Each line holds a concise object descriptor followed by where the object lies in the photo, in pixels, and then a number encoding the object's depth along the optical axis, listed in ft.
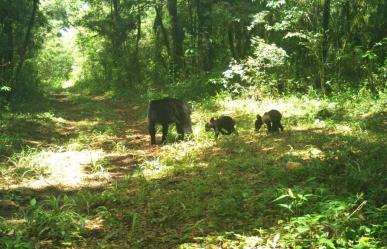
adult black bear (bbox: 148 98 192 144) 30.99
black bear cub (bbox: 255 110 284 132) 28.89
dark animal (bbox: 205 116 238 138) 29.84
